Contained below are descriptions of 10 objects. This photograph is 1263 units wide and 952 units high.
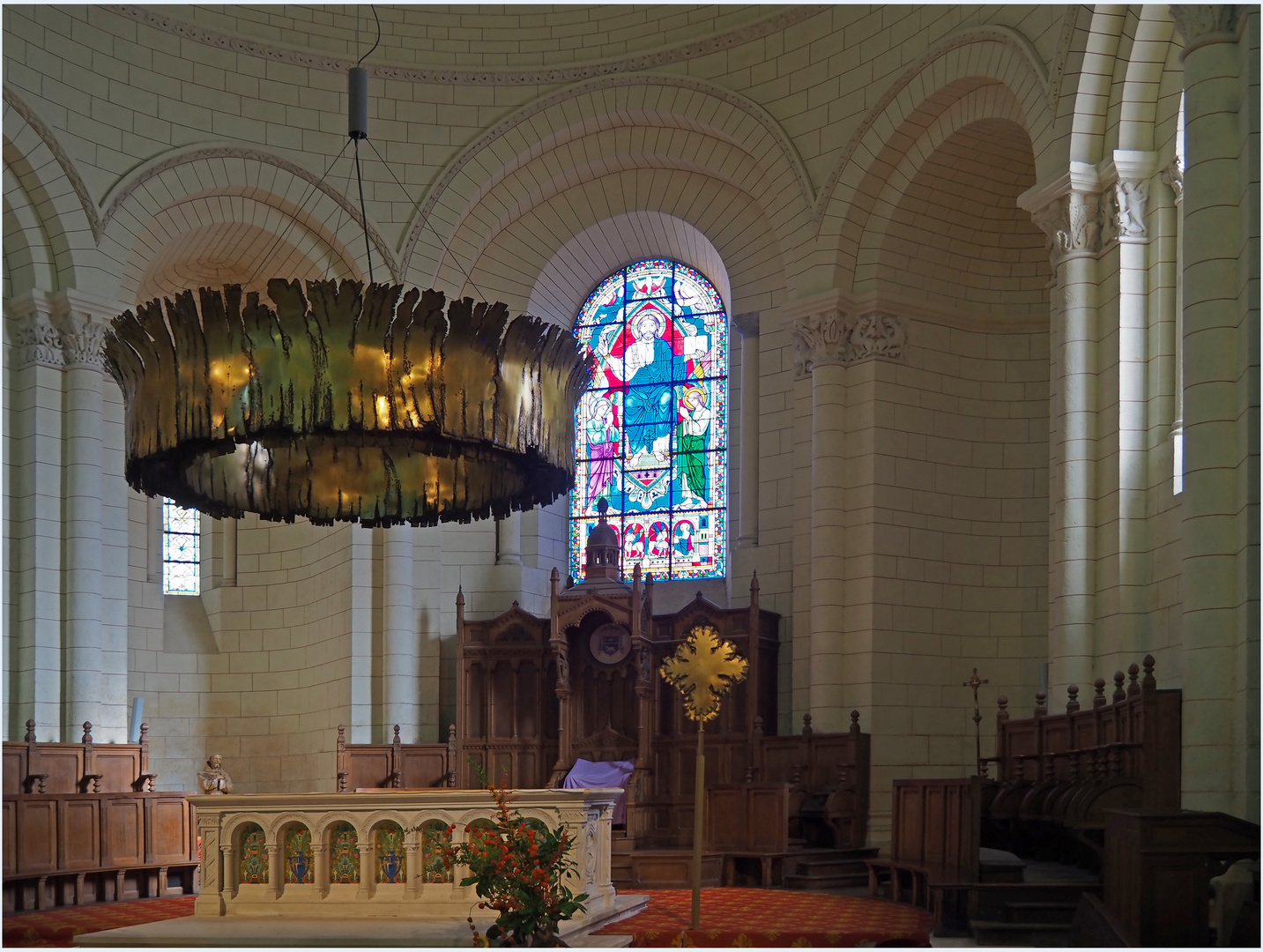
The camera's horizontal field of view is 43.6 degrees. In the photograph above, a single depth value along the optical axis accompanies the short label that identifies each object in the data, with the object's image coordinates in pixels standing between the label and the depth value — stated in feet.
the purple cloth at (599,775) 53.98
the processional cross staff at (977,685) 45.43
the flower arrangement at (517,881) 27.43
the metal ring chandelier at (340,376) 28.27
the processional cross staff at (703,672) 33.47
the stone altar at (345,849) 35.65
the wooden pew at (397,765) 55.98
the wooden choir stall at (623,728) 50.72
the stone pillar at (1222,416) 30.22
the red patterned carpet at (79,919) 38.75
